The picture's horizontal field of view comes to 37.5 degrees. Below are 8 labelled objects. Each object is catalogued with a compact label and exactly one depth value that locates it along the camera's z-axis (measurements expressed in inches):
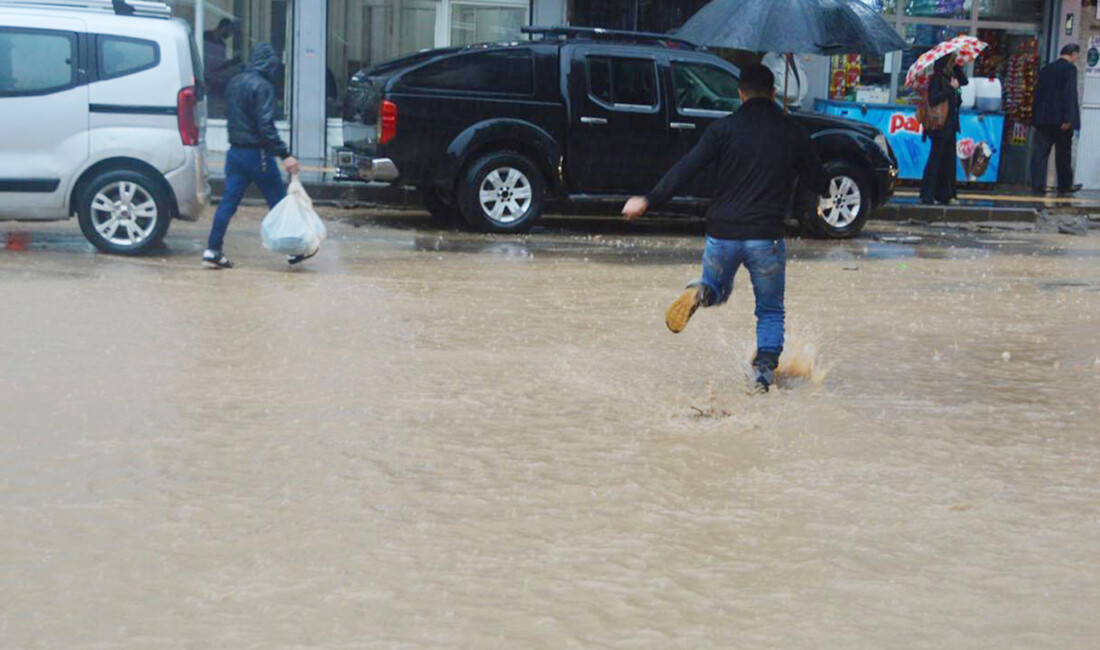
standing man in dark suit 821.2
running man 309.1
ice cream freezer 857.5
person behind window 823.7
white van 480.1
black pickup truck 593.6
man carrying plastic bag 473.1
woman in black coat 764.6
